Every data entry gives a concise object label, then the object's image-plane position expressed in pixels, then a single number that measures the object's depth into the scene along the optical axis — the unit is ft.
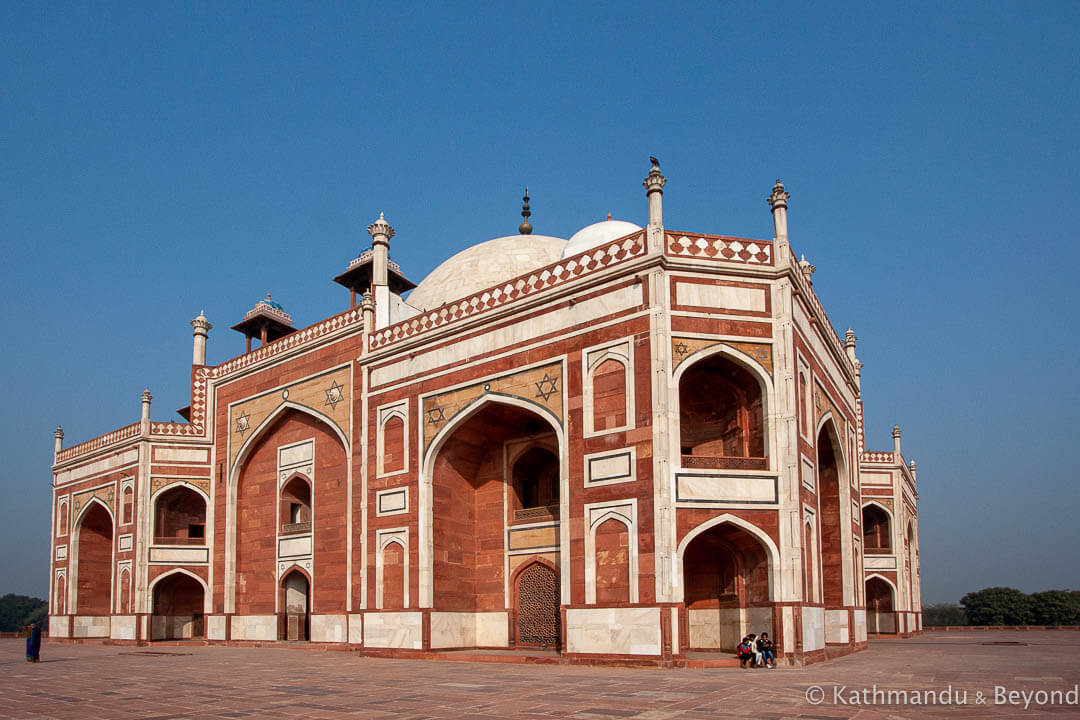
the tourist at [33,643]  55.62
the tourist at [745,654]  42.63
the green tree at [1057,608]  154.81
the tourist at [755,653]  42.86
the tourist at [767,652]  42.57
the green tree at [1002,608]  162.40
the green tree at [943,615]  265.13
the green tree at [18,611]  236.84
